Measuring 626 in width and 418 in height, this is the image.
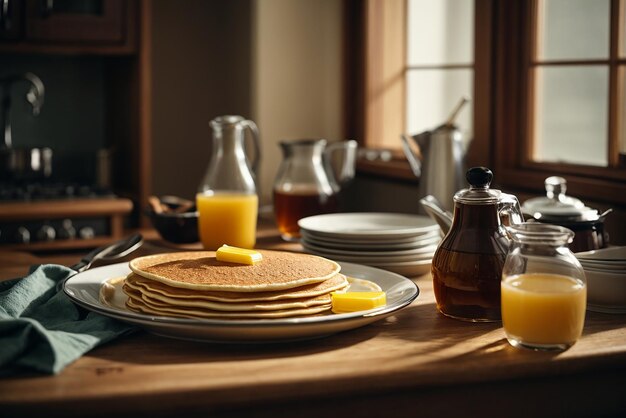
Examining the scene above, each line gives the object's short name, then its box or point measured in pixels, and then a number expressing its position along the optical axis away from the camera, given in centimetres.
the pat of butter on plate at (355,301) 117
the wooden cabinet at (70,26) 305
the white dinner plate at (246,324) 107
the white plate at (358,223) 168
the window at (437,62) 264
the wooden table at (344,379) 93
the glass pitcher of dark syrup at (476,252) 123
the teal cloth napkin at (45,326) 99
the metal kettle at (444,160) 201
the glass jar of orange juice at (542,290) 107
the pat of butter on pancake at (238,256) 126
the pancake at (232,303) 112
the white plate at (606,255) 129
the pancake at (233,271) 115
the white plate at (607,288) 128
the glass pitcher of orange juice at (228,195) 184
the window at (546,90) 192
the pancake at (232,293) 113
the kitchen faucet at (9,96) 334
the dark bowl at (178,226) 196
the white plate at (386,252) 164
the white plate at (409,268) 163
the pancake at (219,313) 112
